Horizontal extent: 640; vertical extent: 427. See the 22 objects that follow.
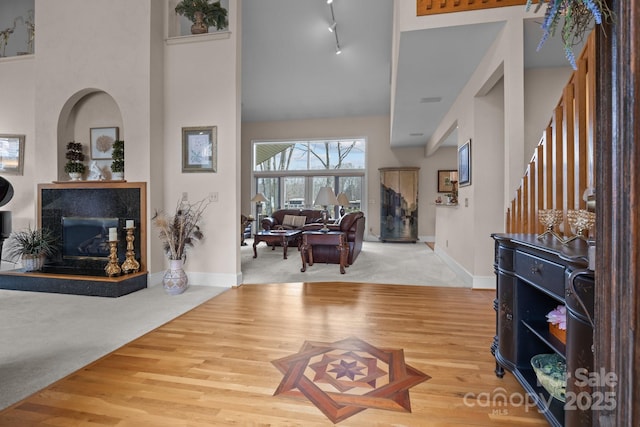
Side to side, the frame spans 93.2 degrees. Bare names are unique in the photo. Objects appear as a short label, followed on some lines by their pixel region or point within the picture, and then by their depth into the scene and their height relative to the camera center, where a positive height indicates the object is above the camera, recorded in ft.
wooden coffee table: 18.28 -1.98
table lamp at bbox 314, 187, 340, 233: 15.52 +0.48
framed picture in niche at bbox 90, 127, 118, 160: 13.67 +2.96
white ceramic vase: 11.30 -2.73
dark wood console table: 3.30 -1.59
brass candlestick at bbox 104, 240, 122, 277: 11.59 -2.18
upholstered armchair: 16.47 -2.16
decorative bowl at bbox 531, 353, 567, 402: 4.25 -2.47
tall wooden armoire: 27.61 +0.11
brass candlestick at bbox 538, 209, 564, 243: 5.39 -0.23
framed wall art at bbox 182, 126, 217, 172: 12.55 +2.41
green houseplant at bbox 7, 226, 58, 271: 12.22 -1.66
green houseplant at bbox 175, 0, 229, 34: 12.73 +8.22
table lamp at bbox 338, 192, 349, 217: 20.38 +0.44
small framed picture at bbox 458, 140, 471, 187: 13.03 +1.94
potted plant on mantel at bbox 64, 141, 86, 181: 13.20 +1.99
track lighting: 16.84 +10.88
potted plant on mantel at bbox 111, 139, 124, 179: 12.82 +1.97
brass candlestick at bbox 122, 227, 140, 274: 11.94 -2.12
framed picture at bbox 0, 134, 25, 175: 14.90 +2.58
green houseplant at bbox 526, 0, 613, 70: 2.46 +1.59
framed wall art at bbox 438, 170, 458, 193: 27.96 +2.18
